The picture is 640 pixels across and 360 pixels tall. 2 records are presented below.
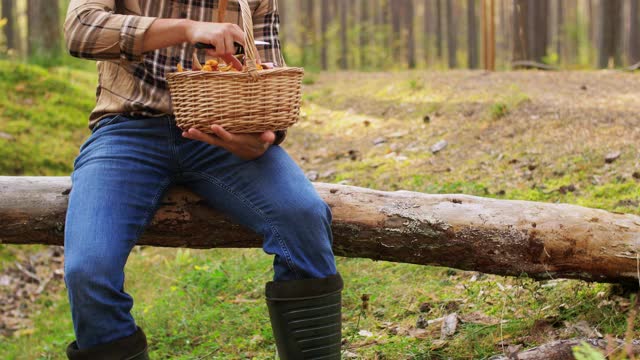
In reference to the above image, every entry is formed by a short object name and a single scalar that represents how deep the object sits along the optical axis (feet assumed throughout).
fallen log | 10.12
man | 7.89
